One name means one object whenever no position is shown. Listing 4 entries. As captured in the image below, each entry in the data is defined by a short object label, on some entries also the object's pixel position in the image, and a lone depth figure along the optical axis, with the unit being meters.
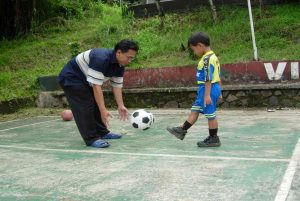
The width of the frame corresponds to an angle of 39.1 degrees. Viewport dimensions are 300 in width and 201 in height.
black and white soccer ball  5.03
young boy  4.42
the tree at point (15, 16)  14.09
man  4.81
